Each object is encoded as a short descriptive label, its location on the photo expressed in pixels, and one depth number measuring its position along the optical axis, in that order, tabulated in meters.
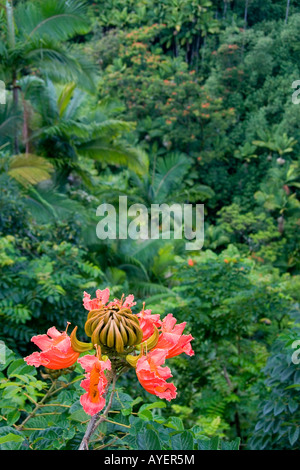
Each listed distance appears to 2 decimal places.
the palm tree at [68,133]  7.23
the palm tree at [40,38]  6.10
